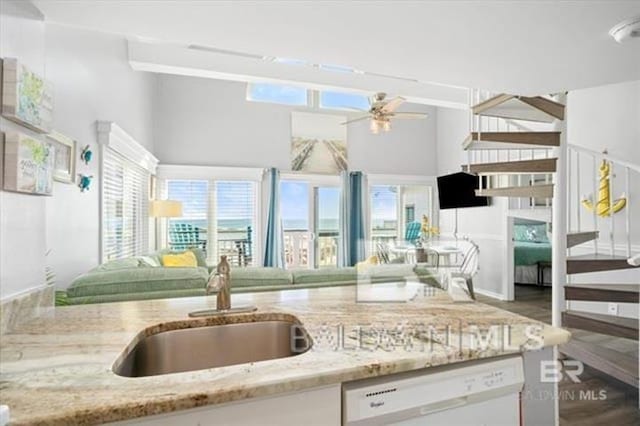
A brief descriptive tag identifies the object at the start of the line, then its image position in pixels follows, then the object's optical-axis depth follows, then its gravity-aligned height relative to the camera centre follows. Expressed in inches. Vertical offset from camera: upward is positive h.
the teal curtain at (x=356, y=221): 268.1 +0.0
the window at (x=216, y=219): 241.0 +1.3
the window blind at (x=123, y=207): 143.7 +6.3
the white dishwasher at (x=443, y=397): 38.2 -20.4
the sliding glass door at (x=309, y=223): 263.3 -1.6
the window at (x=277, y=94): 259.1 +94.8
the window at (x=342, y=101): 273.6 +95.2
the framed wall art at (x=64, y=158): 98.8 +18.9
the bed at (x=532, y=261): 248.2 -28.6
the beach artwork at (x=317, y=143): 265.9 +60.0
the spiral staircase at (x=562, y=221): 110.3 +0.1
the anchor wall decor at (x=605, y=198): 146.6 +9.7
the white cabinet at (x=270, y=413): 32.5 -18.7
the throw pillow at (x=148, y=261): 143.6 -17.6
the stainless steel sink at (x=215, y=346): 50.9 -19.2
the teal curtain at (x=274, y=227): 248.7 -4.4
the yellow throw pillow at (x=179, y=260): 166.1 -18.9
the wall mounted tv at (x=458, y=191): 247.1 +22.1
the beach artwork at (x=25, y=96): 45.1 +17.0
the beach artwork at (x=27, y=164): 45.1 +7.7
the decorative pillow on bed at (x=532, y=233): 288.4 -10.1
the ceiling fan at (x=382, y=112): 185.0 +59.3
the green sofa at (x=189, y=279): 93.4 -17.9
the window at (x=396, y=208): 285.4 +10.8
